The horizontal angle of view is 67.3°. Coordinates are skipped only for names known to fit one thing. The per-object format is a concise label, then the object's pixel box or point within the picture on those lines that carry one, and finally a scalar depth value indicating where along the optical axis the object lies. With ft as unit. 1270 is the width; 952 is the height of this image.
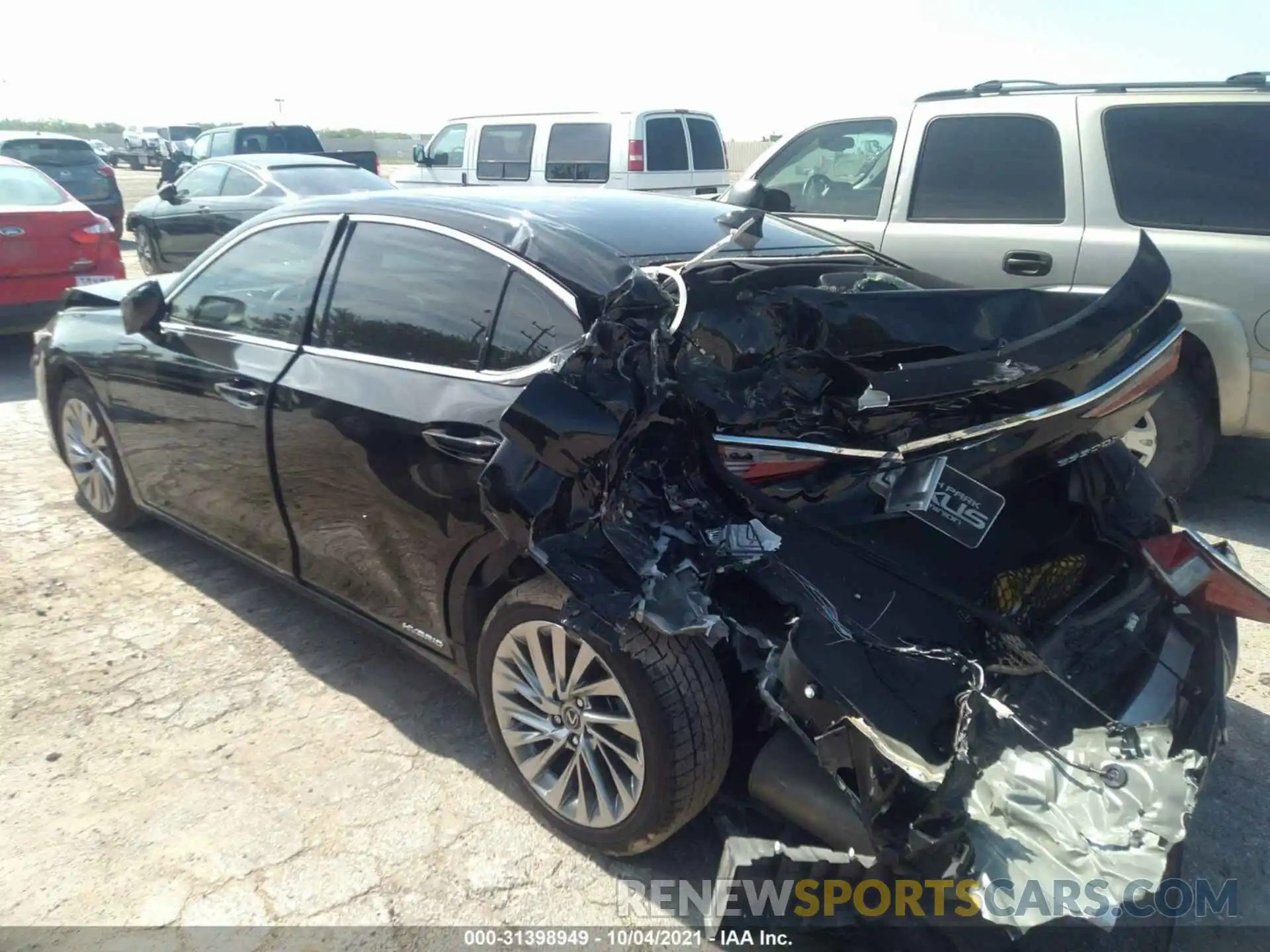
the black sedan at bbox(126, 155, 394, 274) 33.37
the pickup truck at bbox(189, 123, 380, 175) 54.70
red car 25.39
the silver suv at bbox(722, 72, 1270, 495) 14.80
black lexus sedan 8.49
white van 36.06
